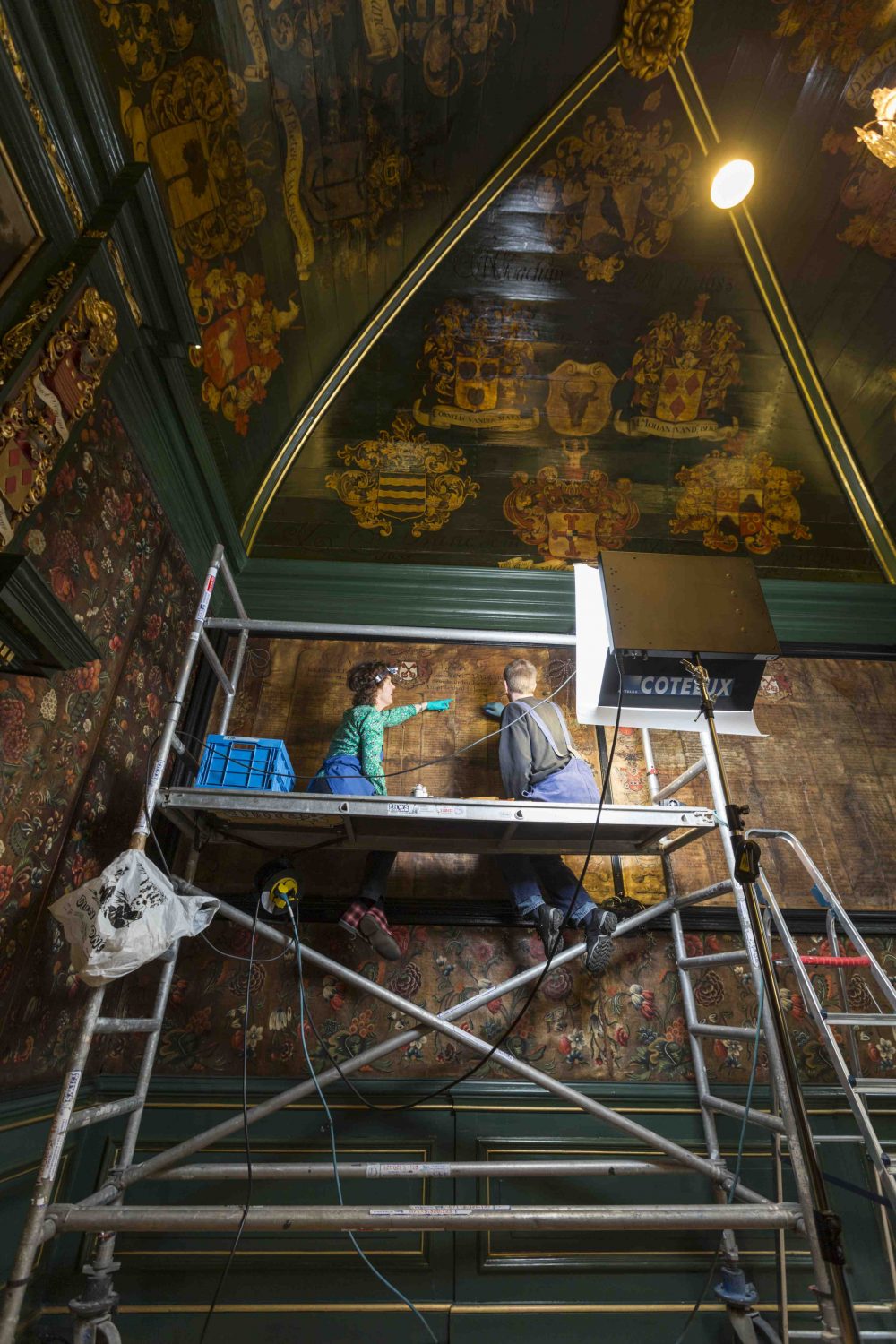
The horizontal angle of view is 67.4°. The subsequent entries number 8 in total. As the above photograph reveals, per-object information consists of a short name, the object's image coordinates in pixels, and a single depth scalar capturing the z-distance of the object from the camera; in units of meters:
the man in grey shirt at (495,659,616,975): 3.31
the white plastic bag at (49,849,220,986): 2.24
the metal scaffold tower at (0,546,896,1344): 2.04
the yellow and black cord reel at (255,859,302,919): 3.14
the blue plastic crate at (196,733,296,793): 3.26
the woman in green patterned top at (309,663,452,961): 3.41
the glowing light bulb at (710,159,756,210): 4.29
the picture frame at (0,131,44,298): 2.24
